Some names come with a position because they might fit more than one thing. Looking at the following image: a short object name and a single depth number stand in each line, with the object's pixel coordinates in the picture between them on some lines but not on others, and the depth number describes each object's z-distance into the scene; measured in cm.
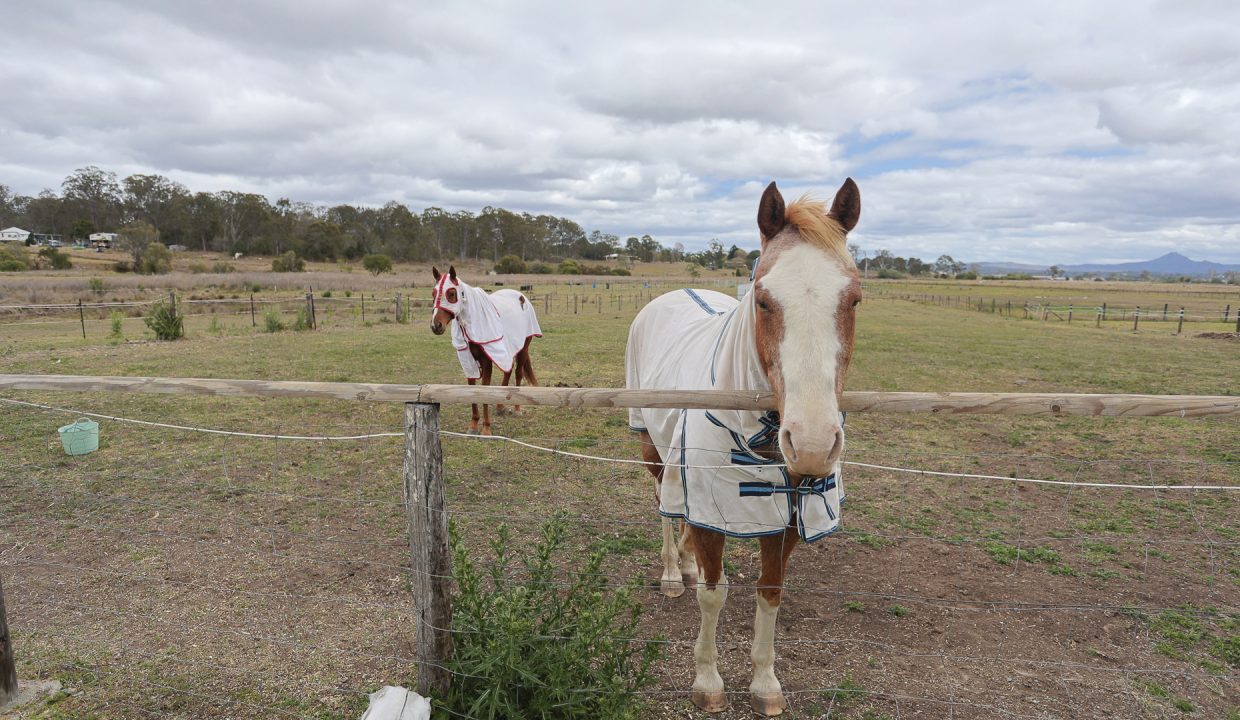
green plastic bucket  615
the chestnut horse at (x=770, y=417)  185
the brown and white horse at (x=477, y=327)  771
